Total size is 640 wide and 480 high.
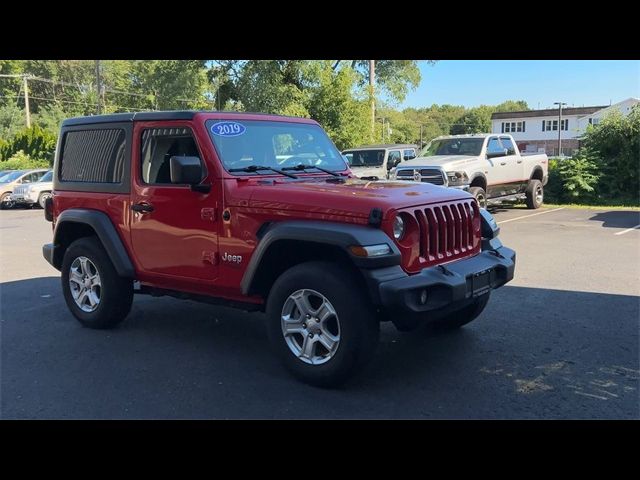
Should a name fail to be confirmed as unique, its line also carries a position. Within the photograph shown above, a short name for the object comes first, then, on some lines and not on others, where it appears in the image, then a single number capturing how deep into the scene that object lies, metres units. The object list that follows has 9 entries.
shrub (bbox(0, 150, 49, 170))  36.69
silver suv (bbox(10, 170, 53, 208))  22.41
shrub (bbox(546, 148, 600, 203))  18.83
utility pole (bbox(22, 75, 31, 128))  49.04
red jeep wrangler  4.12
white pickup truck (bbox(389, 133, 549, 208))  13.65
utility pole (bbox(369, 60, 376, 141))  26.80
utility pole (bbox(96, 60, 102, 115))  35.81
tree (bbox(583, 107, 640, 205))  18.64
